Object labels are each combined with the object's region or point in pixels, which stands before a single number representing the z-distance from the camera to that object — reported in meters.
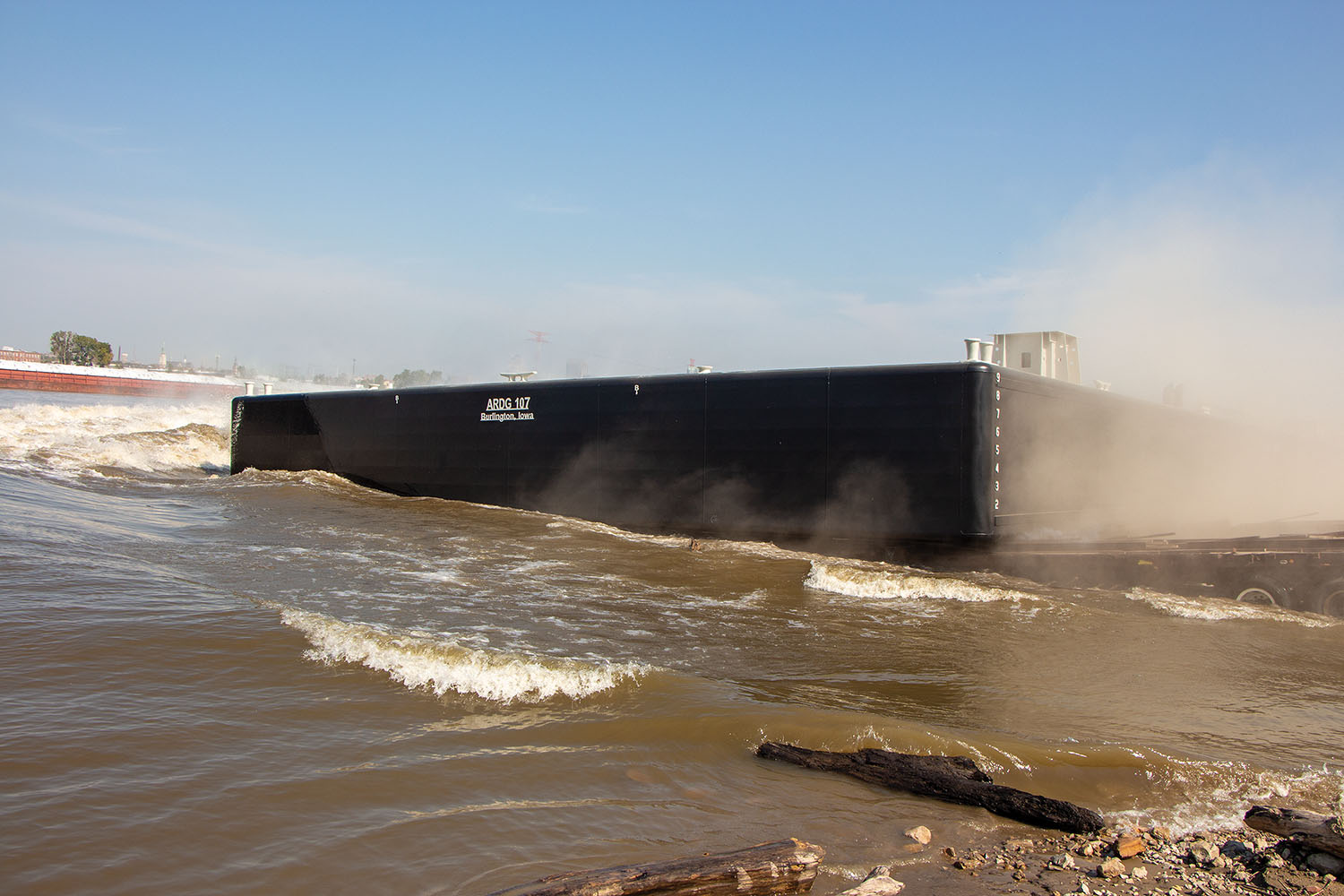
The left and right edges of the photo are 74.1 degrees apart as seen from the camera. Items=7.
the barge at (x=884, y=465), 12.38
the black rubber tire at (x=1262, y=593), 11.02
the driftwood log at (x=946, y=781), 4.90
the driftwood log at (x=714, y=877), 3.66
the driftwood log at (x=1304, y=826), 4.39
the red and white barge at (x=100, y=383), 93.88
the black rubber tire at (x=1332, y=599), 10.73
